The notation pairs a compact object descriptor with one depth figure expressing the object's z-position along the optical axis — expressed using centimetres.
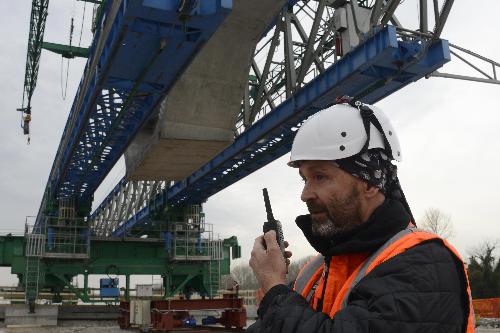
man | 151
